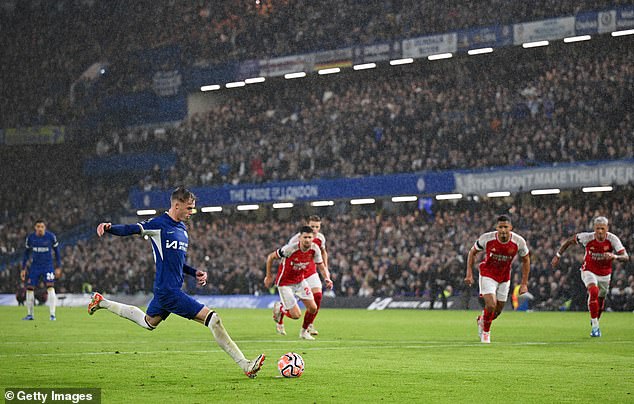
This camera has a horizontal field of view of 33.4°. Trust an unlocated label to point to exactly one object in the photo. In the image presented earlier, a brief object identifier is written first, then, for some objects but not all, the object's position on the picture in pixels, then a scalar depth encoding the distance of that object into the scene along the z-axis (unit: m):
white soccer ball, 12.38
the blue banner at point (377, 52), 52.91
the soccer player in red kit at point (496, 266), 19.56
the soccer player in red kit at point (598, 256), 22.38
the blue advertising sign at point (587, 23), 46.82
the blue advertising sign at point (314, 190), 48.26
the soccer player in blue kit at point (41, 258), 28.38
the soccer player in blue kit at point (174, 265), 12.05
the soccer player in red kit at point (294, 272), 21.69
